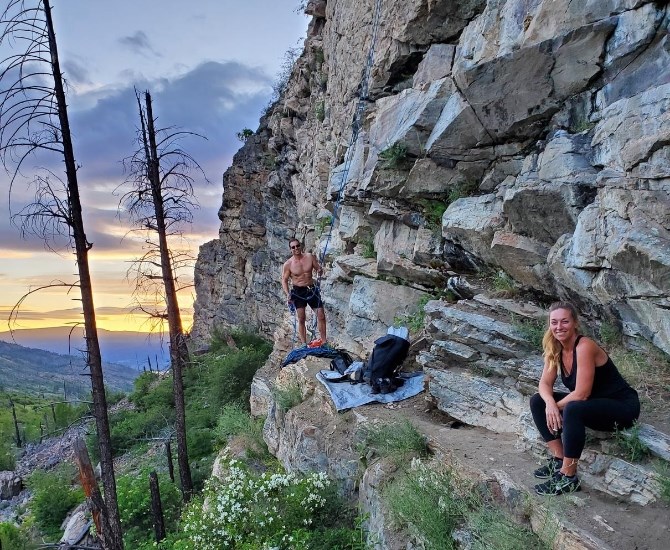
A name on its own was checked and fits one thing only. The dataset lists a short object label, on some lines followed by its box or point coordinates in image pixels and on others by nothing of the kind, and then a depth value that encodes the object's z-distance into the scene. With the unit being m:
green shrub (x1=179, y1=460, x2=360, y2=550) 5.76
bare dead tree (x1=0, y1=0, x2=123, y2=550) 7.69
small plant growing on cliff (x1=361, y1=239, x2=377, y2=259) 10.59
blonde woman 3.70
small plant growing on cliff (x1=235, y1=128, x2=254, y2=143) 33.62
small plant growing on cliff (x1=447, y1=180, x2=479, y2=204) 7.99
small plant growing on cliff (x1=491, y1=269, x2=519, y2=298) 6.81
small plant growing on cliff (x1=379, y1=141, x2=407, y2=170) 8.61
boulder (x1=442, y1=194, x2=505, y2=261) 7.00
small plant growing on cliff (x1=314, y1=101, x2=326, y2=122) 16.86
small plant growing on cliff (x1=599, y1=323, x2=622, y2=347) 5.31
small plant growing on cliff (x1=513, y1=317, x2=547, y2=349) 5.93
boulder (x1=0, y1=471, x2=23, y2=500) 25.31
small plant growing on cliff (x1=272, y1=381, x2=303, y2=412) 8.52
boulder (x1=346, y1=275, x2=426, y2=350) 9.02
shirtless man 9.83
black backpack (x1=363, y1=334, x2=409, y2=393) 7.22
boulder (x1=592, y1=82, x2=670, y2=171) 4.89
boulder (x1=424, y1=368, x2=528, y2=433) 5.62
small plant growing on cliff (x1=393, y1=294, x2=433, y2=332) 8.51
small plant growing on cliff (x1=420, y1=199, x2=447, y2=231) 8.45
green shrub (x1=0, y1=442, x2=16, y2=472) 33.00
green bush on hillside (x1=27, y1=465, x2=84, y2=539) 16.44
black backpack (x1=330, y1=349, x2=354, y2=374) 8.27
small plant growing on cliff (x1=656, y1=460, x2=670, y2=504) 3.36
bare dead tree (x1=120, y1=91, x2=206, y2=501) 11.36
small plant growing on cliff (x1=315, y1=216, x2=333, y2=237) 14.59
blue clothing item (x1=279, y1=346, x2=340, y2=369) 9.02
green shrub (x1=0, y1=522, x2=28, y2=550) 15.67
